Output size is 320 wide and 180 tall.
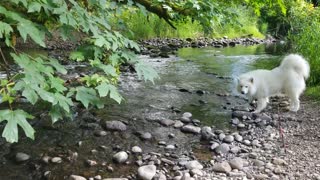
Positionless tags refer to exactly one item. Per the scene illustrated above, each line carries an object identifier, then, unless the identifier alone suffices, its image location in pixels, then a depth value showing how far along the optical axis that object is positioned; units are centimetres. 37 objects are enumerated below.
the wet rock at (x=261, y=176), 385
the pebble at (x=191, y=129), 529
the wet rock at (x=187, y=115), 596
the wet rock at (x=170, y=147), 472
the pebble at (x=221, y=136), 503
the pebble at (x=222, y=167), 404
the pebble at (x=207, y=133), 504
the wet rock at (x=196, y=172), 398
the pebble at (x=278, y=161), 418
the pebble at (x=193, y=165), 413
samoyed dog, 621
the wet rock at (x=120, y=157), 427
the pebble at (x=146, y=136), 500
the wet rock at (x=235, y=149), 461
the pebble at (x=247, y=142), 488
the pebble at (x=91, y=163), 417
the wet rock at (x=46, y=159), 415
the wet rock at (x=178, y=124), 549
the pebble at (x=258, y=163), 417
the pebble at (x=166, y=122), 556
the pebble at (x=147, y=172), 387
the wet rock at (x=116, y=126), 525
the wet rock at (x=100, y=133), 504
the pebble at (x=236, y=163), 412
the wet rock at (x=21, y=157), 415
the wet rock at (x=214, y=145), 469
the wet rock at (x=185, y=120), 571
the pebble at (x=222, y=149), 460
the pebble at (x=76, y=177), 376
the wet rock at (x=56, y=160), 417
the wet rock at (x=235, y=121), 572
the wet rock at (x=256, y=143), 481
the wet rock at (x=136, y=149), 455
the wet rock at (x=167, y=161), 428
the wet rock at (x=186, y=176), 384
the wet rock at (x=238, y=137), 503
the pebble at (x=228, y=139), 494
